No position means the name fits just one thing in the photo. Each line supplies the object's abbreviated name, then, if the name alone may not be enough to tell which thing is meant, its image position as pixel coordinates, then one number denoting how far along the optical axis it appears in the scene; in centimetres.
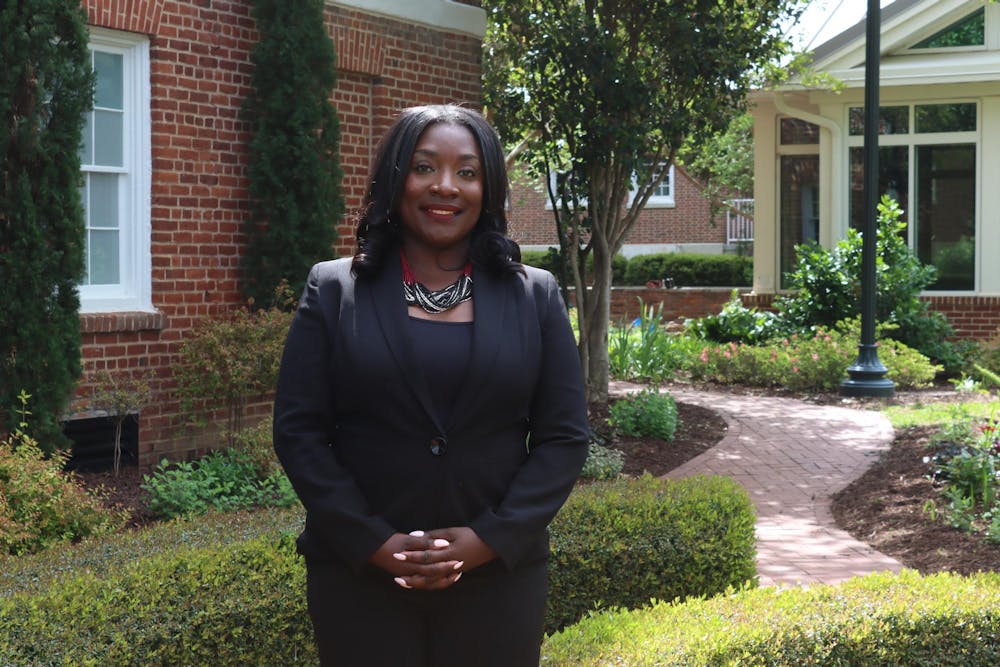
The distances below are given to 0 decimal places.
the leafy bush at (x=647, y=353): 1495
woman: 266
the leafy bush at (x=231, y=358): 805
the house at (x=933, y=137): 1636
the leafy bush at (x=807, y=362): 1376
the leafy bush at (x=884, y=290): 1515
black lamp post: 1285
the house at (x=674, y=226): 3484
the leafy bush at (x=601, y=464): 840
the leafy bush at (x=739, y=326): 1606
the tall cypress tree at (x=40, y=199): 707
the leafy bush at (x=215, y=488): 709
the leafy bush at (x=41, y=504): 590
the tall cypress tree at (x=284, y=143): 880
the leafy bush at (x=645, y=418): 1027
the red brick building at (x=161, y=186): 815
